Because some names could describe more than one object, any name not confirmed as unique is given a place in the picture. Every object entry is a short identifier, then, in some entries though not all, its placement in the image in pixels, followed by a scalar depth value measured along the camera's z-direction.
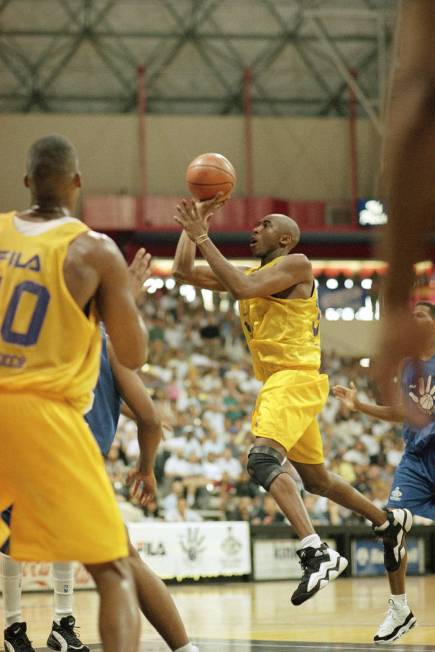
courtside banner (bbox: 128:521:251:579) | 22.50
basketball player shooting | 11.41
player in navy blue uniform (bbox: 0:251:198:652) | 8.05
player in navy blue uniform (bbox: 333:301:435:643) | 11.70
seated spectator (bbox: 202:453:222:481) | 27.56
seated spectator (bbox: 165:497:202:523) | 25.31
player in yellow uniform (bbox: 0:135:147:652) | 6.35
